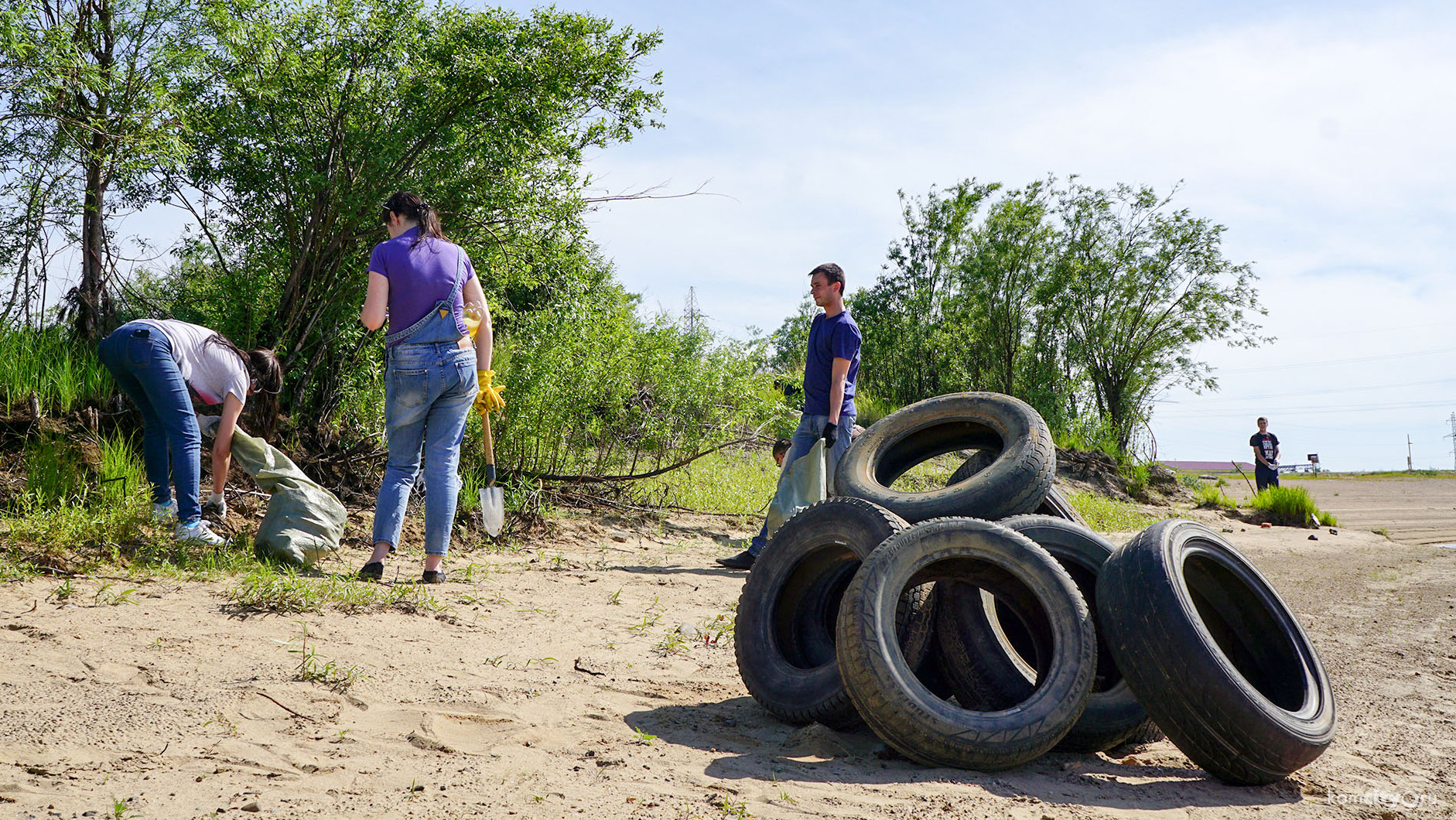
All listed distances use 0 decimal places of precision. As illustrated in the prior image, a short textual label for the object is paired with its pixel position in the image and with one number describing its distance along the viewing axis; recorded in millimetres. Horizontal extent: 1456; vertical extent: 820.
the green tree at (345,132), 6344
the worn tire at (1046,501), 4461
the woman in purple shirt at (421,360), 4617
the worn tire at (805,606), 3342
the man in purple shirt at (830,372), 5949
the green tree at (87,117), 5445
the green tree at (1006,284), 19703
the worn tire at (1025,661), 3137
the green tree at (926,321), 20047
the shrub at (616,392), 7383
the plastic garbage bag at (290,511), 4832
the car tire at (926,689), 2795
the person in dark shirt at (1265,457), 16688
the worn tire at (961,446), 4020
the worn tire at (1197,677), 2832
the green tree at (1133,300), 20438
